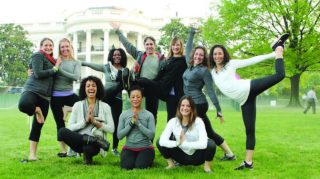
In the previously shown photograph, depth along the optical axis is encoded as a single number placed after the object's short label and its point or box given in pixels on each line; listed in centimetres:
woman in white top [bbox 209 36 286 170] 489
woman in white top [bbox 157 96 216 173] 482
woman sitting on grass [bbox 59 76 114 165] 526
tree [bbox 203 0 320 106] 2414
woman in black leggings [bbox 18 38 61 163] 562
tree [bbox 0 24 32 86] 4216
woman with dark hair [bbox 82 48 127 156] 604
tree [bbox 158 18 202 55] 3594
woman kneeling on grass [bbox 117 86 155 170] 511
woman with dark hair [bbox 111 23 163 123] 608
